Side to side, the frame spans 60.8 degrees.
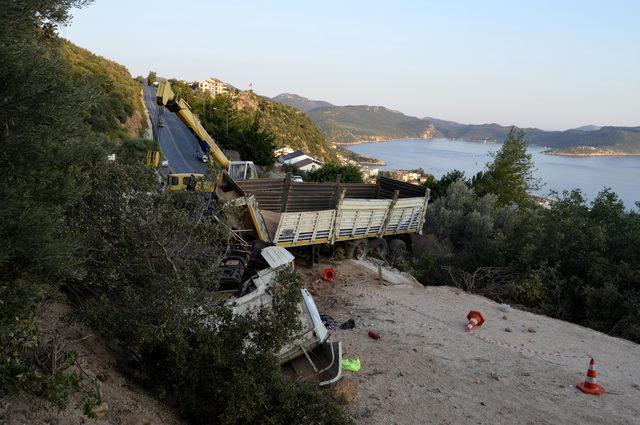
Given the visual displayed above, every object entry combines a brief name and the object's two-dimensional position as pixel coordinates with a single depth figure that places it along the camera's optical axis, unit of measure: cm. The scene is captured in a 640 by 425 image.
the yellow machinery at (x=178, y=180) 1838
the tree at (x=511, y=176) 2866
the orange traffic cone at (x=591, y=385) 813
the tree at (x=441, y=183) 2744
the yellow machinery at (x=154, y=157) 2006
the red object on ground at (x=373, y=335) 941
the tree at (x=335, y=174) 3247
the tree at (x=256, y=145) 3681
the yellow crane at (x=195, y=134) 1622
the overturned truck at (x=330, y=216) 1275
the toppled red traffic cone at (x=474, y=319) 1062
